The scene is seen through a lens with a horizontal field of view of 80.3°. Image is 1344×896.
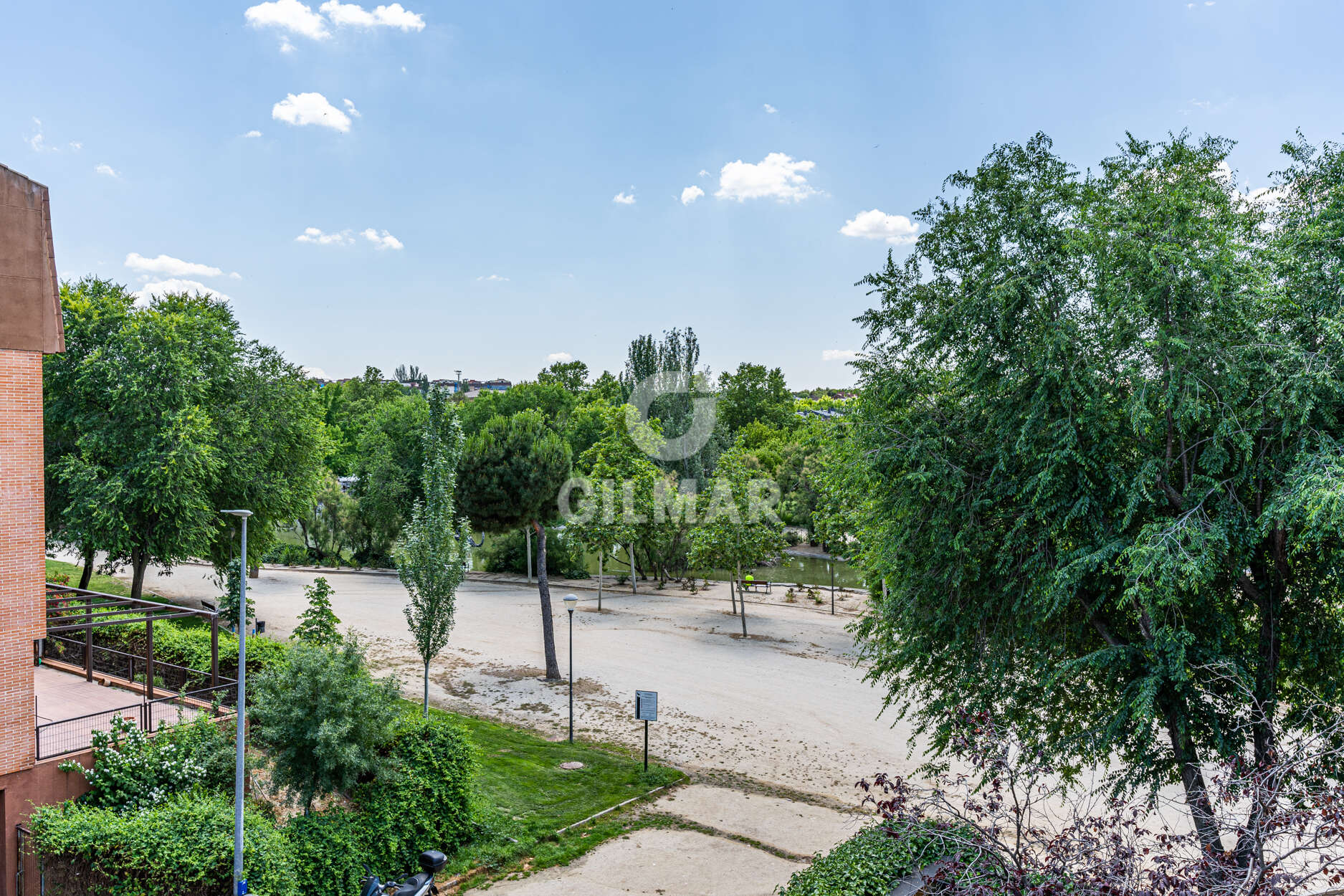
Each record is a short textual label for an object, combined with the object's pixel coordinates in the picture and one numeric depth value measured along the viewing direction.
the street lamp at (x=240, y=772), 9.74
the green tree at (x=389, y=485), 44.59
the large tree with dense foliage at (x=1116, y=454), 9.30
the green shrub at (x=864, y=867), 9.00
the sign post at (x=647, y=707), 15.75
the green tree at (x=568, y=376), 95.75
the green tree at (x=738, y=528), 29.36
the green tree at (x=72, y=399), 23.44
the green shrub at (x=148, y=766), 11.50
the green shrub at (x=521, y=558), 41.72
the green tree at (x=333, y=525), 46.44
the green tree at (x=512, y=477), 22.11
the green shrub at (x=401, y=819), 10.85
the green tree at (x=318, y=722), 11.38
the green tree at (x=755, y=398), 83.81
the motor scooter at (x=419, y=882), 10.12
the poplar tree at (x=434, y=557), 17.62
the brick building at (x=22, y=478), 11.30
